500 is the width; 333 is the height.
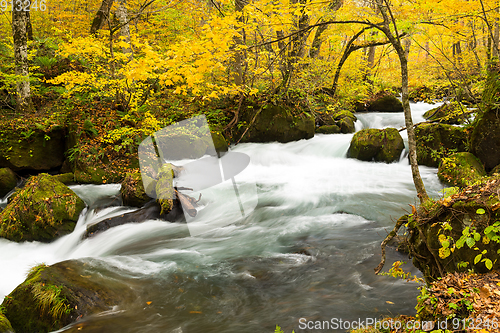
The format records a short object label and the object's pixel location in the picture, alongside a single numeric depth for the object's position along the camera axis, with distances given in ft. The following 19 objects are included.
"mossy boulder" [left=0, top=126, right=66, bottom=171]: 28.98
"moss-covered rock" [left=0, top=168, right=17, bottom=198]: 26.71
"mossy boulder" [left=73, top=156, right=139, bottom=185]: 28.02
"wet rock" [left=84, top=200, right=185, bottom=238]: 20.39
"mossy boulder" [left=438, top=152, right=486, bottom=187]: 22.41
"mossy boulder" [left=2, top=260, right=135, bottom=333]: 11.02
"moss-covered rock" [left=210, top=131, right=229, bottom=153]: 33.71
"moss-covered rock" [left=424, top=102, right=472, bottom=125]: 26.41
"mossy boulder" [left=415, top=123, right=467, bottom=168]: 27.71
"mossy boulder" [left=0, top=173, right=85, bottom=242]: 19.54
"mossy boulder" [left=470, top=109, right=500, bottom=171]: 22.61
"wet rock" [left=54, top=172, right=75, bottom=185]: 27.76
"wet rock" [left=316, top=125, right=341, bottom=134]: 41.88
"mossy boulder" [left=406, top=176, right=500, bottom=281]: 8.00
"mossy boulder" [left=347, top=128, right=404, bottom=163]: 30.83
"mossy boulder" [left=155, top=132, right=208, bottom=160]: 31.99
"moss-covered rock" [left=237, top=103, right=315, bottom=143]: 37.52
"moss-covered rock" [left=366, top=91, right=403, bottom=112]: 49.42
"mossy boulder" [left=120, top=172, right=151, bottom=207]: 23.34
